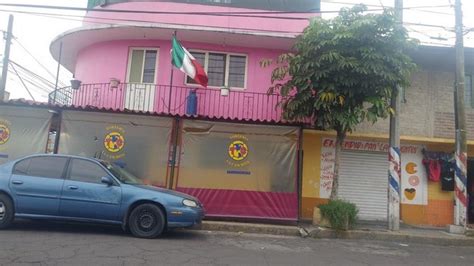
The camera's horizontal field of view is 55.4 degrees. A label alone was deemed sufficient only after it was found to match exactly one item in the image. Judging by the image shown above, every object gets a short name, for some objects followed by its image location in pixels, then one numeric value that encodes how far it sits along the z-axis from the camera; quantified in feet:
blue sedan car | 29.32
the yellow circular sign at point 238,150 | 40.16
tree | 36.73
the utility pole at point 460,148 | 41.09
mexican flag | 40.45
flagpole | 43.98
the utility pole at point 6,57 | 65.87
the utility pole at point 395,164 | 40.19
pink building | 45.60
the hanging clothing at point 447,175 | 46.88
